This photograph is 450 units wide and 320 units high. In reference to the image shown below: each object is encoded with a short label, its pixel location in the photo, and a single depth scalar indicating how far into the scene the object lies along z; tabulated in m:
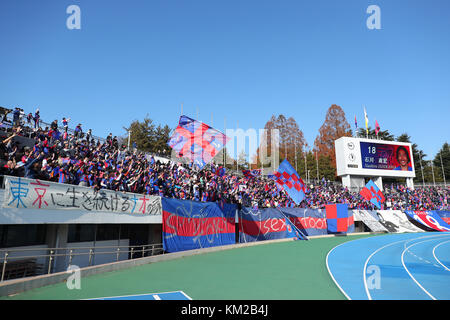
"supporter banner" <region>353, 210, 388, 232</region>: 37.81
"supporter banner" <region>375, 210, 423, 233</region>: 39.47
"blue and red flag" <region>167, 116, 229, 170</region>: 18.33
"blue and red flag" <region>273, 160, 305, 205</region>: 25.03
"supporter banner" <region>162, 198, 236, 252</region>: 16.11
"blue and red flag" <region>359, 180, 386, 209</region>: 36.91
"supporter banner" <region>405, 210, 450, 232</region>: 41.91
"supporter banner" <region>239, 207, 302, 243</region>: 23.03
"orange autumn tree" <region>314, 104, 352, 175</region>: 74.06
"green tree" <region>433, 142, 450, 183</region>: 84.38
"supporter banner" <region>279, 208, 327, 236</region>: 28.97
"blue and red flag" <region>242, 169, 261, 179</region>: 32.11
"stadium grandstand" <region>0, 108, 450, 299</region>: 10.75
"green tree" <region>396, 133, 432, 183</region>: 83.06
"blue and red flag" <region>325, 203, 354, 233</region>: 33.28
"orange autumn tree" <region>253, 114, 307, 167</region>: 75.69
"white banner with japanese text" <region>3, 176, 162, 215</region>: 9.78
